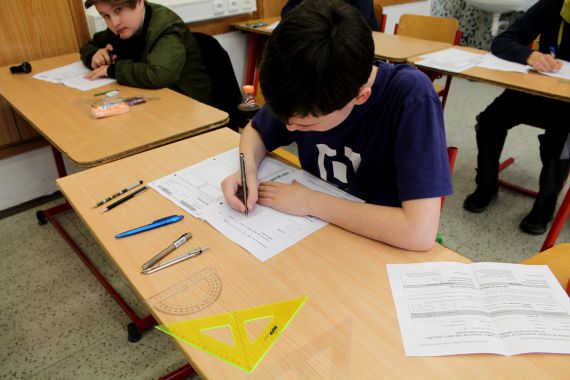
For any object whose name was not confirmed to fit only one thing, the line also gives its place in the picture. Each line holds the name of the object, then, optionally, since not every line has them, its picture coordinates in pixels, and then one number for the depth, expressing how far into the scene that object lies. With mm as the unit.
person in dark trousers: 2051
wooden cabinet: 2145
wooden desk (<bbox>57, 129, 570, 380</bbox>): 606
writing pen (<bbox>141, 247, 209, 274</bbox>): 799
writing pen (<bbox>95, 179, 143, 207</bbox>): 1008
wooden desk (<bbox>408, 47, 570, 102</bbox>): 1773
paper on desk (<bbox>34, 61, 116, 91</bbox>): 1830
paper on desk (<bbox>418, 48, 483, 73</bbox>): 2115
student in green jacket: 1786
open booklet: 636
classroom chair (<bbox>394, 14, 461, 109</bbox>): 2719
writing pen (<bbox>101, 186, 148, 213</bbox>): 987
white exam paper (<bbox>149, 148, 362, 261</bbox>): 869
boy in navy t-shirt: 735
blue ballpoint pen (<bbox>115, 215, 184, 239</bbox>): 897
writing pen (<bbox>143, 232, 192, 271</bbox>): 811
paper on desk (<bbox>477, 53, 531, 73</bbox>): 2059
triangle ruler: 630
